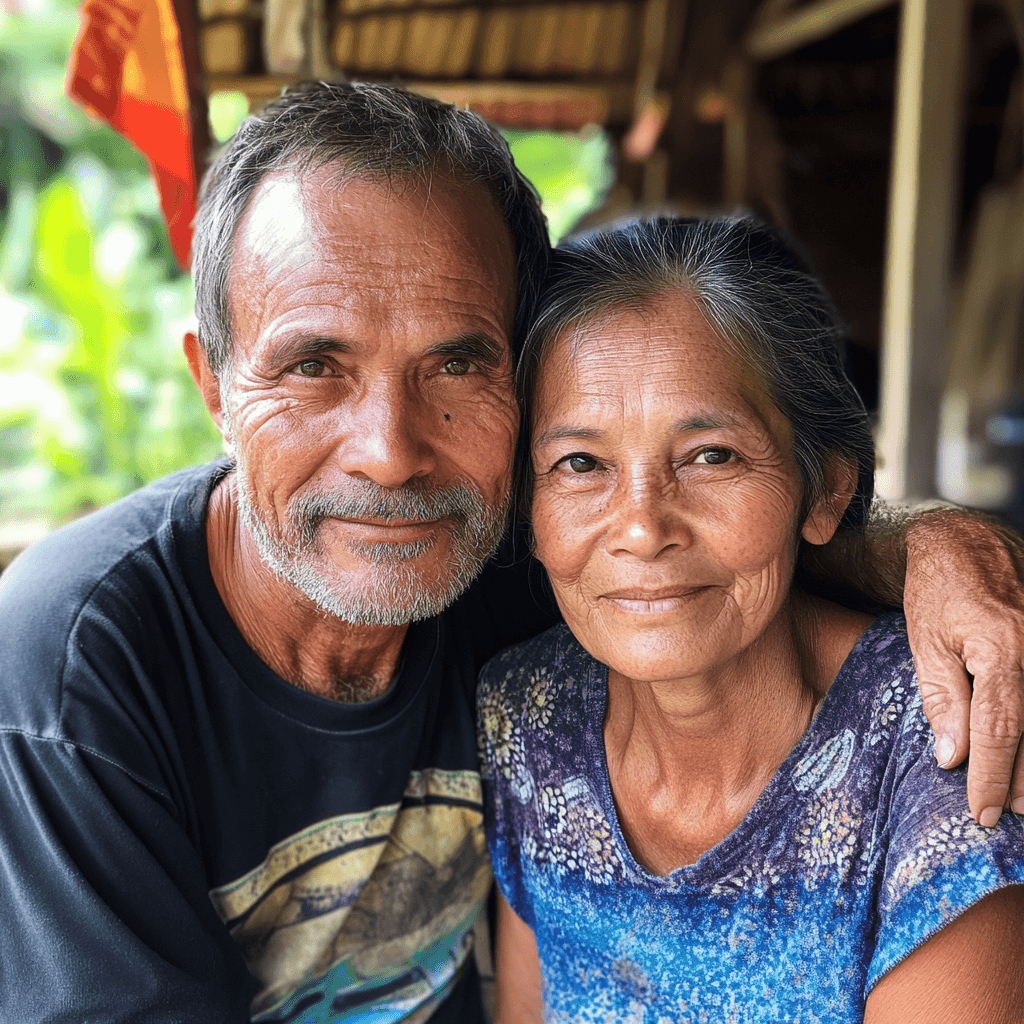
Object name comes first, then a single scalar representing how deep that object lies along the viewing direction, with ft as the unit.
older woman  4.87
